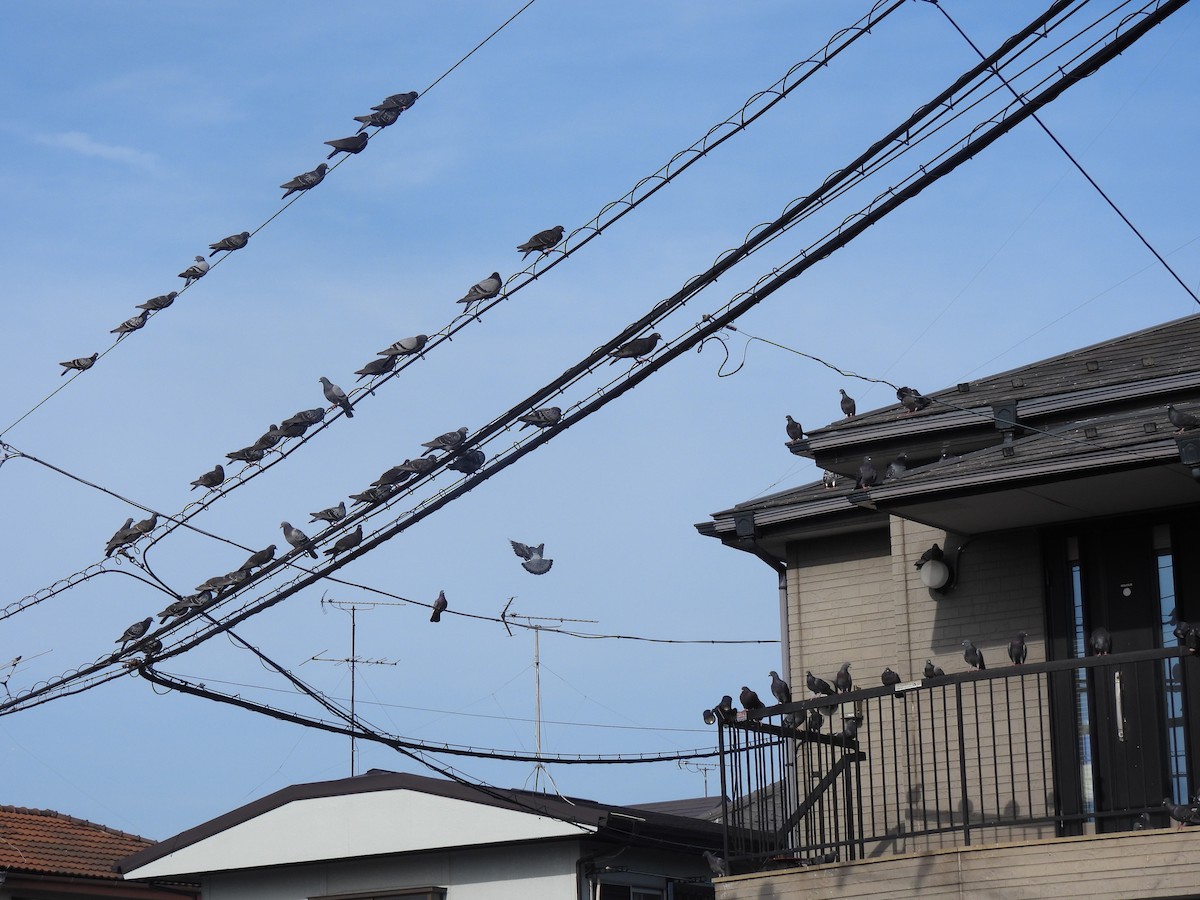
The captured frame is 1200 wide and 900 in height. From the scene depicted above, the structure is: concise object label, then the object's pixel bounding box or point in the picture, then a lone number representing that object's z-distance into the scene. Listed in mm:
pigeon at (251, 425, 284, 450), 15438
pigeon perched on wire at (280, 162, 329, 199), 16066
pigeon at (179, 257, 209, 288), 15152
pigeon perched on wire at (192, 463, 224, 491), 18156
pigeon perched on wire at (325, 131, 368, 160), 14977
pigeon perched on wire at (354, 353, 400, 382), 13617
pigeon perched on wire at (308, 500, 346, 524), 15167
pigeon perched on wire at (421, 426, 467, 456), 13709
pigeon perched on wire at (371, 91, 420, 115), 14398
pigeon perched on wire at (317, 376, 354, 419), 18050
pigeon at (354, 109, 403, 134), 14484
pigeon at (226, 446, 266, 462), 14878
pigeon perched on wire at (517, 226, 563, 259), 13297
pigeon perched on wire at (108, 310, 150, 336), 15492
